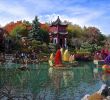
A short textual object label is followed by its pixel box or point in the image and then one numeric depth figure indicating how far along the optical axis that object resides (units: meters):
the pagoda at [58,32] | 23.57
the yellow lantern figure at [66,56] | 15.75
